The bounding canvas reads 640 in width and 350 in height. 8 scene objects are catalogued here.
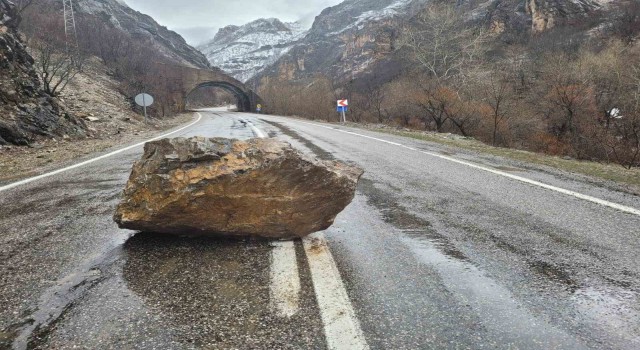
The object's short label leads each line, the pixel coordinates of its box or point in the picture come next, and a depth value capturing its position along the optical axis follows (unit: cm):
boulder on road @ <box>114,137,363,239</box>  316
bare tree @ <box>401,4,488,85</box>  3931
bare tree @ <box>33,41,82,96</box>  1520
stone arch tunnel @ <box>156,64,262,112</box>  5784
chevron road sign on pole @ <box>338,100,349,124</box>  3031
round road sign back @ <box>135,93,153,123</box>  2319
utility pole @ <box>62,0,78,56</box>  2948
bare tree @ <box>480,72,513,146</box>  2267
